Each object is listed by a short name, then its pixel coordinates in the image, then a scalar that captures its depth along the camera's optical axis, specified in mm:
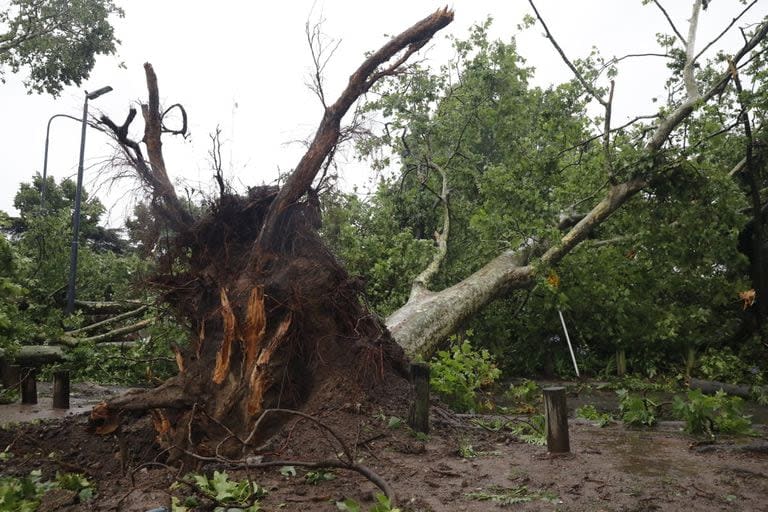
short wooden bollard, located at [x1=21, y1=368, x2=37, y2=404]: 8086
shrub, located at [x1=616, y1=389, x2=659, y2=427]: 6094
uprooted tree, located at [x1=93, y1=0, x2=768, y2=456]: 4973
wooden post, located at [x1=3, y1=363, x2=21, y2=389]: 8195
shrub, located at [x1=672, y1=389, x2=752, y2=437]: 5145
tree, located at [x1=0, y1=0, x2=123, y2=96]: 16375
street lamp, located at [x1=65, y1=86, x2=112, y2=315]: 13219
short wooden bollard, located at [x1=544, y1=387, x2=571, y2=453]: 4562
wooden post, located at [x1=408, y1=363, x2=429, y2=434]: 4781
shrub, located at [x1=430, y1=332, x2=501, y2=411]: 6551
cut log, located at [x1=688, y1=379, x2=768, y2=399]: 8336
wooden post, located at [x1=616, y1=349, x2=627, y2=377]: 12492
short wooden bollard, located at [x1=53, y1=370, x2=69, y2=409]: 7672
